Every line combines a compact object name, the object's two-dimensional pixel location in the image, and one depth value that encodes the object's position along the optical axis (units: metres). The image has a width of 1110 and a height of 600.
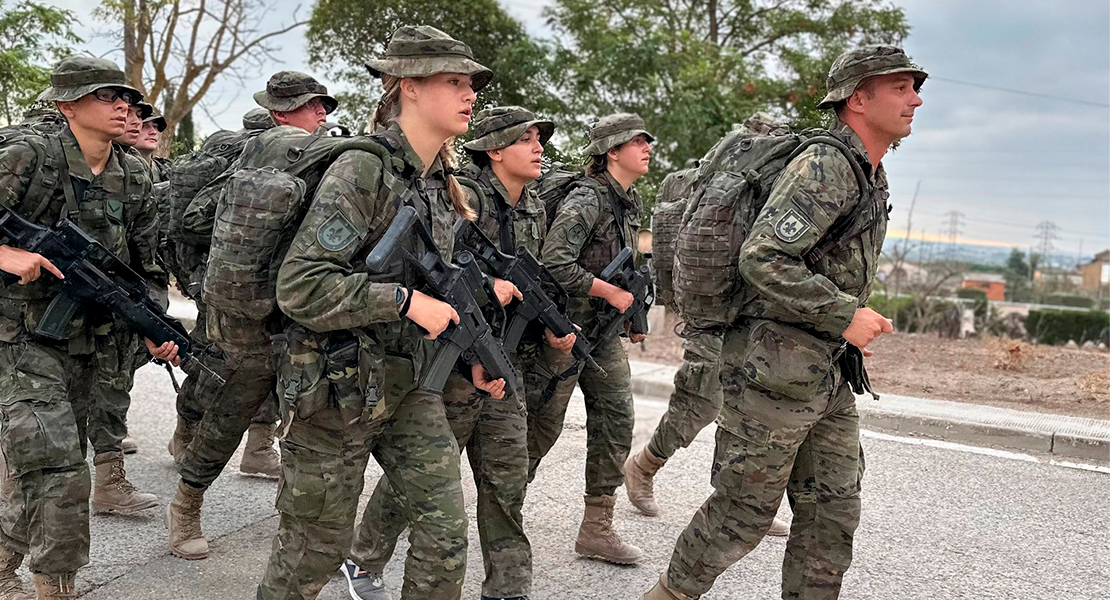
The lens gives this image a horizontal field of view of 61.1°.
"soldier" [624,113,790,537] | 4.82
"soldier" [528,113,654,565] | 4.29
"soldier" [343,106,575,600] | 3.49
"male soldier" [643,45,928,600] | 3.02
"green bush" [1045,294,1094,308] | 34.50
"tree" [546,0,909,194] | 10.59
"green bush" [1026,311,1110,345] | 16.33
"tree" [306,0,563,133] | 10.84
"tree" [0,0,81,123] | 8.70
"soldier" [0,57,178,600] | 3.38
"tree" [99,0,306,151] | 11.62
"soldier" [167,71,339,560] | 4.09
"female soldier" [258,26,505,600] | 2.62
